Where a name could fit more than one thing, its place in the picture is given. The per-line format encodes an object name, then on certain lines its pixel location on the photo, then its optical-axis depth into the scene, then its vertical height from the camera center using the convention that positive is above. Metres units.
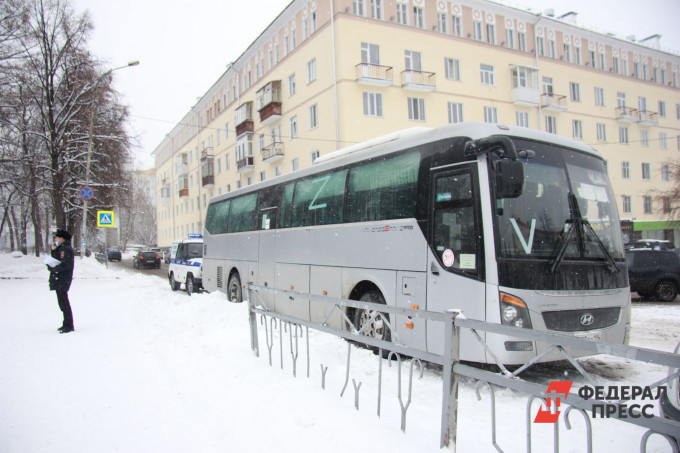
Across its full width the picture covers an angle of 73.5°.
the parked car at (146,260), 40.59 -1.33
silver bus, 5.22 -0.03
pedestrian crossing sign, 22.14 +1.34
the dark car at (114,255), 54.84 -1.10
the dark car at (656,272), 14.29 -1.44
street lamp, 23.61 +5.87
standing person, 8.45 -0.48
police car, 17.80 -0.90
